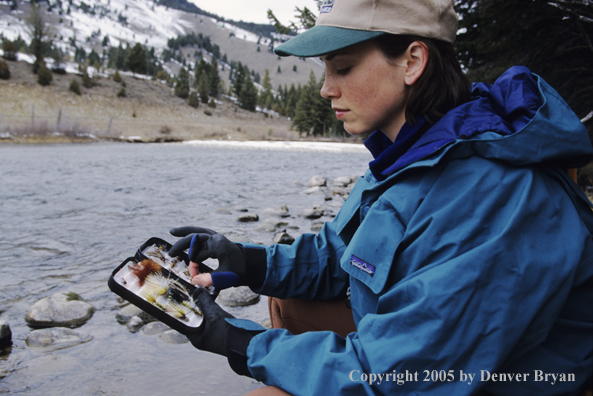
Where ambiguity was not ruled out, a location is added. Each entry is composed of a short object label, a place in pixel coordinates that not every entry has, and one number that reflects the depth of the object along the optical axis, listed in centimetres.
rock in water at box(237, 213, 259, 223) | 572
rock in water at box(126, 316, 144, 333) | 258
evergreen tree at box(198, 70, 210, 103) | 5295
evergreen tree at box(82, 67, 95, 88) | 4208
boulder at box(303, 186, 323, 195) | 843
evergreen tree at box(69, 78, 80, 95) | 3912
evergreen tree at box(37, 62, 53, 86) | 3838
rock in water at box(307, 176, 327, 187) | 941
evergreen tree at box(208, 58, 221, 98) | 6197
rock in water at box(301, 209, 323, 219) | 589
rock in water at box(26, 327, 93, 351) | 232
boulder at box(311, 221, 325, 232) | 508
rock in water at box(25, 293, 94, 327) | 261
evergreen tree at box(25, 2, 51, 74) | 4197
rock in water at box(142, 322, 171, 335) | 254
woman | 93
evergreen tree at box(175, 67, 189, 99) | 5012
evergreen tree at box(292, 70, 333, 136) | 4378
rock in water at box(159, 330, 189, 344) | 242
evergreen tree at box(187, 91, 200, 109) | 4838
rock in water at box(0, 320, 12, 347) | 229
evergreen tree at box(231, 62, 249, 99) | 6560
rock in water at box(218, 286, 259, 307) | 299
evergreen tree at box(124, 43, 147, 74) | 5400
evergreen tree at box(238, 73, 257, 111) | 6194
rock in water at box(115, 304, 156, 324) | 270
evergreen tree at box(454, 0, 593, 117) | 552
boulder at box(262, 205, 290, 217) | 614
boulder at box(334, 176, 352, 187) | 969
